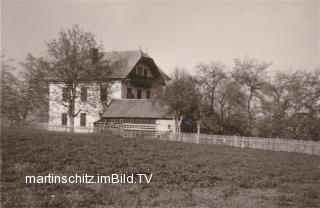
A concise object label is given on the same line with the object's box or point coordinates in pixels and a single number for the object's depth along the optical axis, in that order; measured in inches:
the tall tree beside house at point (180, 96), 1416.1
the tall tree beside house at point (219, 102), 1450.5
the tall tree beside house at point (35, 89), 1681.8
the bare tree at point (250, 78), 1660.9
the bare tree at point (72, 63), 1531.7
